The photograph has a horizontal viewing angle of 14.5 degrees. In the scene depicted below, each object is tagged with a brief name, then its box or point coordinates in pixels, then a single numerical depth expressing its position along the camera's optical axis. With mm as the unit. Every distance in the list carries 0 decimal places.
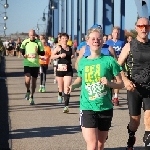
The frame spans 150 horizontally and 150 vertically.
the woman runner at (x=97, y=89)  6404
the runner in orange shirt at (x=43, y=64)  18284
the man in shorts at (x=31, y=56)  14535
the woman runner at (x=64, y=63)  13471
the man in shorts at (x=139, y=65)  7521
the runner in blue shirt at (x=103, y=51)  8553
